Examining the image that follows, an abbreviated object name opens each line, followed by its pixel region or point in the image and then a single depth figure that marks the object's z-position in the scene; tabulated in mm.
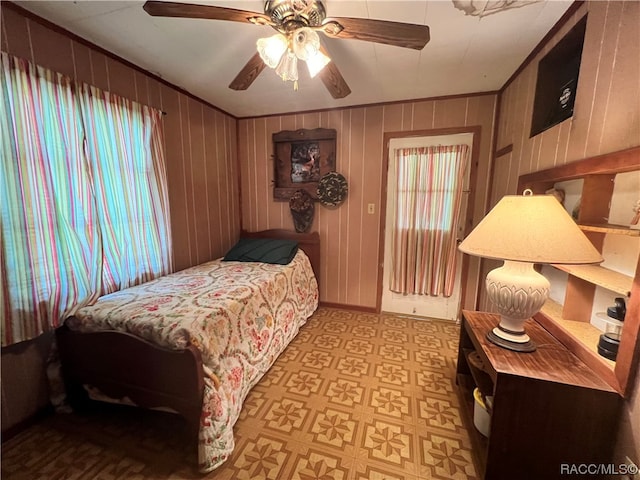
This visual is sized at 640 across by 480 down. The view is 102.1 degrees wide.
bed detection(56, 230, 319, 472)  1248
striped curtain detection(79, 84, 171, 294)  1728
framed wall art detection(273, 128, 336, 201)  2902
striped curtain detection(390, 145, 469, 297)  2588
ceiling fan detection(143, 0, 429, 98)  1070
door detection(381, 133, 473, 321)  2600
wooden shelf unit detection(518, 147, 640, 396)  920
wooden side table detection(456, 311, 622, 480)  979
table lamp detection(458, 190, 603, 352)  1059
